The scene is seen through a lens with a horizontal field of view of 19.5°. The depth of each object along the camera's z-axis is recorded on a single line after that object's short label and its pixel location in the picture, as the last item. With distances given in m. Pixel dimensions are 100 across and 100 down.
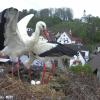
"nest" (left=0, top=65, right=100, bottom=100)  4.04
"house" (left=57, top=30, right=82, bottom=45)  45.67
